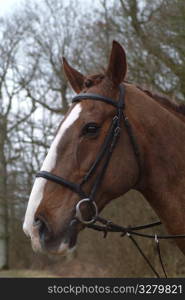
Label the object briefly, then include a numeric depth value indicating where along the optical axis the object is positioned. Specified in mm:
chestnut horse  5667
